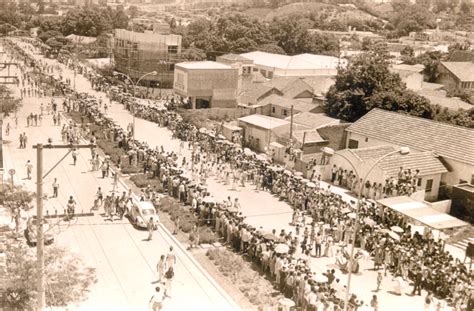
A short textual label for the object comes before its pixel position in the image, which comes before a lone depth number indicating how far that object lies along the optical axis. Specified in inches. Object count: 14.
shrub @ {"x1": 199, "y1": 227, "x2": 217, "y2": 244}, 964.0
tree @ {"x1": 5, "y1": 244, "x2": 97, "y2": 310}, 670.5
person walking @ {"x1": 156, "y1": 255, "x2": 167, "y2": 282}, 780.0
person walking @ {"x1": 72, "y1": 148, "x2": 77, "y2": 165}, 1398.7
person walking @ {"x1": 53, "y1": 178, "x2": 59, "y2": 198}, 1149.1
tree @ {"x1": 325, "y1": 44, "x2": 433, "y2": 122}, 1790.1
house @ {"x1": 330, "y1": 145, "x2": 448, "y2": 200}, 1288.1
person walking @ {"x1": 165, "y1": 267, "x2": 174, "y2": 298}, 757.9
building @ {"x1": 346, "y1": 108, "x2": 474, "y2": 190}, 1355.8
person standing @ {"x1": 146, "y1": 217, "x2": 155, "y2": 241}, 949.2
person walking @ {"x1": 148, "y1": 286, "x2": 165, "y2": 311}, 669.3
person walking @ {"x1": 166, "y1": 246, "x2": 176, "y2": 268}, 790.5
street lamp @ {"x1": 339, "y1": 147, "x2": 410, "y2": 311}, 637.5
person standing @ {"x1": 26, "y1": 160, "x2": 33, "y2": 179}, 1265.4
